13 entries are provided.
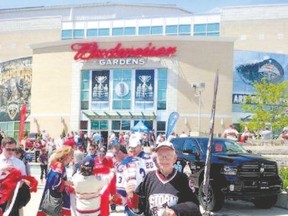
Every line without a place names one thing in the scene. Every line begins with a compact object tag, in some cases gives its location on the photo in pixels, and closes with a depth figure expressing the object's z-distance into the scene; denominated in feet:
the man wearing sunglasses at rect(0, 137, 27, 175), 16.68
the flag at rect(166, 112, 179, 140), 54.06
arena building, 123.59
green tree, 107.43
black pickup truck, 29.75
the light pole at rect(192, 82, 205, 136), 115.93
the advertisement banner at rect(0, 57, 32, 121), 160.66
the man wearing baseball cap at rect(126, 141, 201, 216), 9.60
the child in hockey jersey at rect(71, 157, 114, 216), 16.59
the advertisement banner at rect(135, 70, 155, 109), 126.15
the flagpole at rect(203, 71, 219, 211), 22.24
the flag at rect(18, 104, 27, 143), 36.65
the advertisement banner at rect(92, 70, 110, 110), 129.78
